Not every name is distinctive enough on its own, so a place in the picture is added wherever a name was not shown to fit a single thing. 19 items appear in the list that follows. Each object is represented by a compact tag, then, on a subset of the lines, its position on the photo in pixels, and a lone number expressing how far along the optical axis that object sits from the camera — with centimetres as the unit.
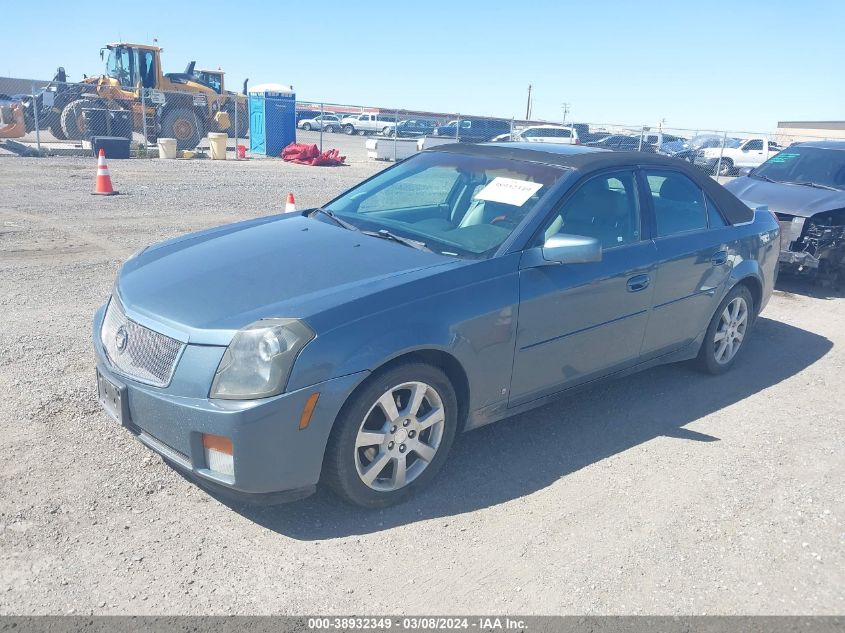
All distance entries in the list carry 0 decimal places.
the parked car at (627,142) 2723
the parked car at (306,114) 5377
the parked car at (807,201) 796
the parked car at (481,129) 2746
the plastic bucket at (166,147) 2042
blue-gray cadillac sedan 298
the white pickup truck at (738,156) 2764
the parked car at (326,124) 4969
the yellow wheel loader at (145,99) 2188
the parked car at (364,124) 4978
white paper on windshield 410
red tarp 2217
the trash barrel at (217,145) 2136
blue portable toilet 2378
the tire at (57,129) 2247
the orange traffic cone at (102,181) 1258
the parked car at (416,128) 3372
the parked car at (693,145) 2802
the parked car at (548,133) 3008
